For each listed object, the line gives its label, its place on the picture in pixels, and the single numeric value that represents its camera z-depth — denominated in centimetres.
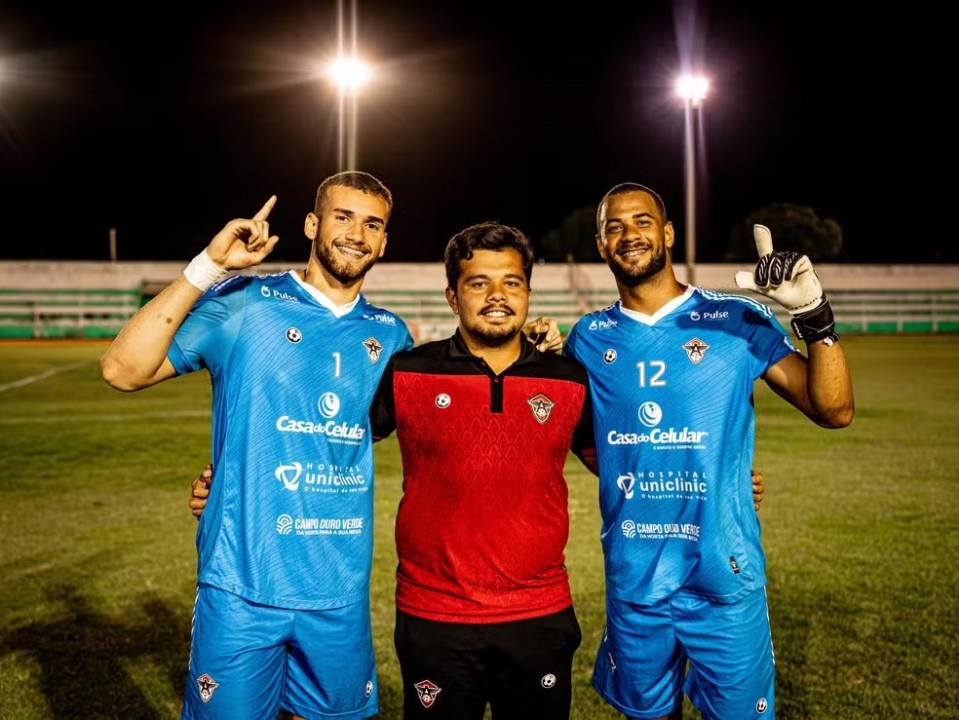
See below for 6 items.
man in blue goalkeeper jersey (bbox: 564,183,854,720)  298
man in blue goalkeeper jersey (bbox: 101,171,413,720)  277
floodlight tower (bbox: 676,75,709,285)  2781
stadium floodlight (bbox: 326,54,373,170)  1534
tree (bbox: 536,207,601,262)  6141
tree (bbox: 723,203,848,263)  5288
